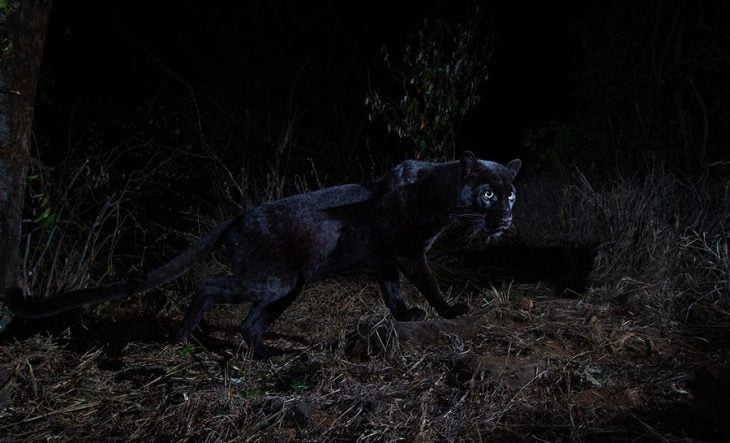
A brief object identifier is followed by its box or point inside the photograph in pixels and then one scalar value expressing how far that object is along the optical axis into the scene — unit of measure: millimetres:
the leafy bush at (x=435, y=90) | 5738
